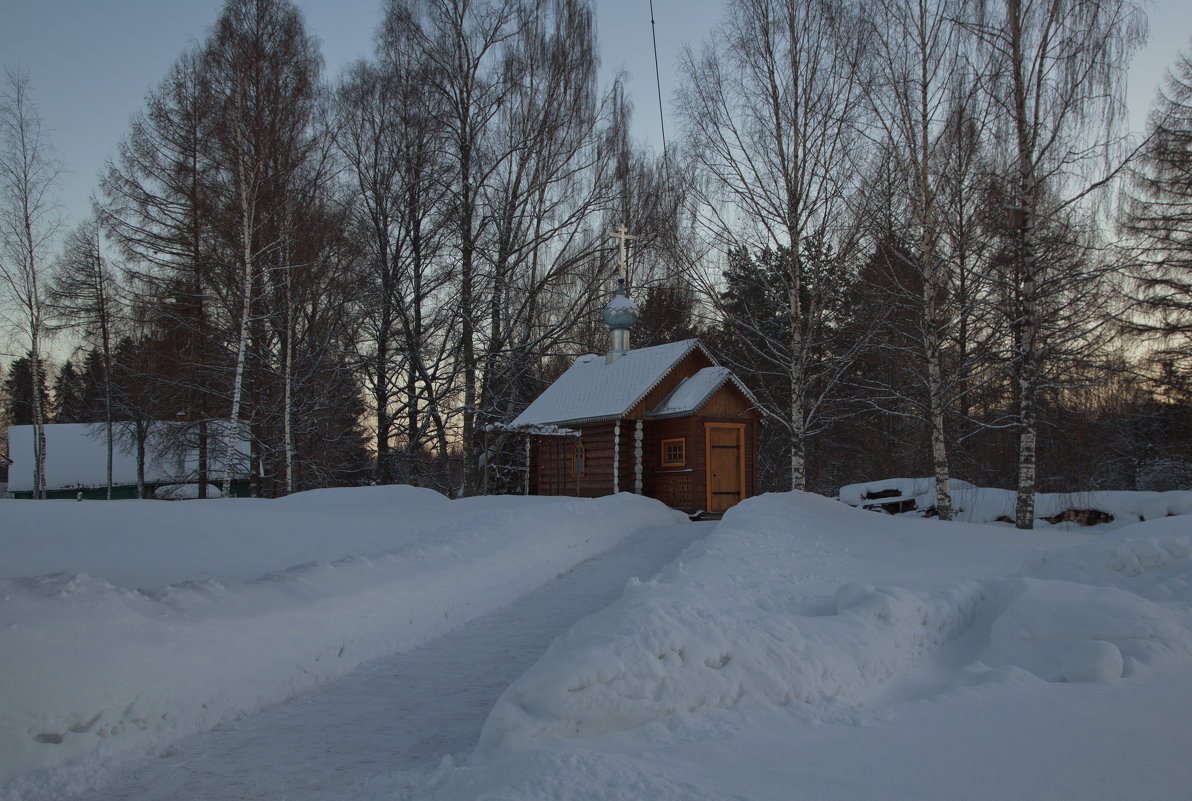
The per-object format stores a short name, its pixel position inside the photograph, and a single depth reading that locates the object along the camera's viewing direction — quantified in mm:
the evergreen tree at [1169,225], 19625
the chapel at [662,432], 17859
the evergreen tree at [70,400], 33406
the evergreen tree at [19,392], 46188
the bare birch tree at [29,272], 20219
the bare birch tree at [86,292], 22375
